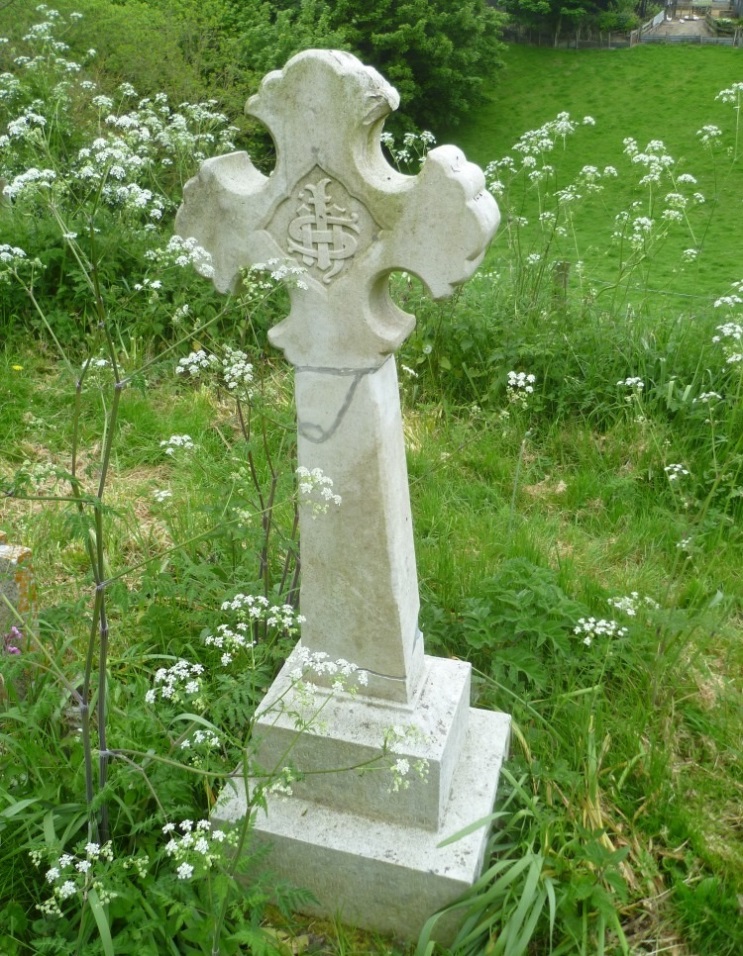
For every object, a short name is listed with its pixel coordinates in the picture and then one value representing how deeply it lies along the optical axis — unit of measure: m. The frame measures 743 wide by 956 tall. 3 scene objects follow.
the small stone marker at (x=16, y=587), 2.57
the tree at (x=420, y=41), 15.82
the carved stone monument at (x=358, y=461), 1.82
